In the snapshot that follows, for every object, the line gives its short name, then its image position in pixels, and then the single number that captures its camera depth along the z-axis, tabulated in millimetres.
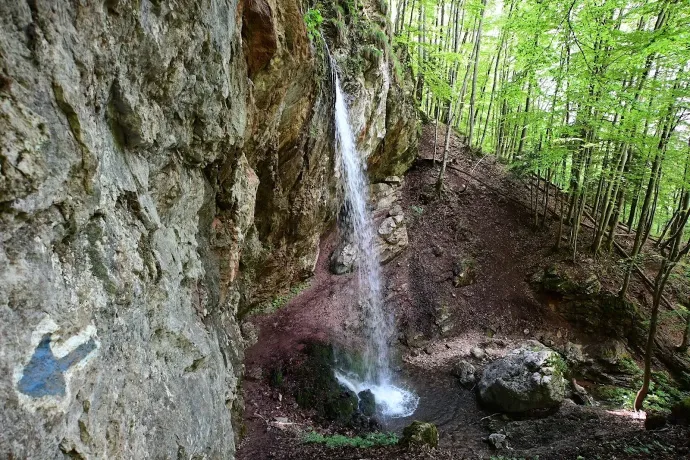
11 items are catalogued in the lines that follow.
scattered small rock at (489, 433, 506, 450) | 6625
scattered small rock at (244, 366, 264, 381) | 7684
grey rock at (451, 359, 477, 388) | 8805
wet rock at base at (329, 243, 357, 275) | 10844
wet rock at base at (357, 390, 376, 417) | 7762
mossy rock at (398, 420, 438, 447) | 5523
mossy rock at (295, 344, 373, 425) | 7438
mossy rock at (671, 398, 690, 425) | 5469
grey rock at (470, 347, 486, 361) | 9672
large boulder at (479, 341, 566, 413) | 7484
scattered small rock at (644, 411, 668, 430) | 5637
